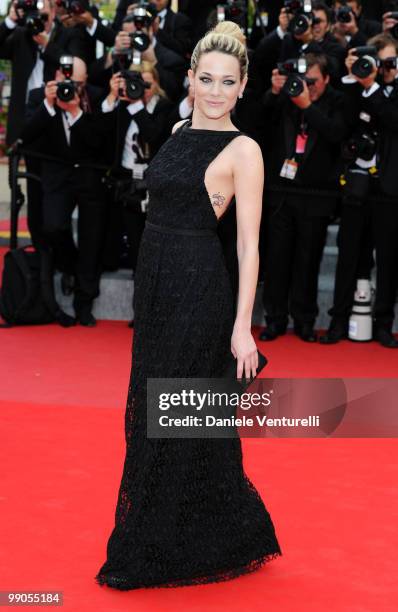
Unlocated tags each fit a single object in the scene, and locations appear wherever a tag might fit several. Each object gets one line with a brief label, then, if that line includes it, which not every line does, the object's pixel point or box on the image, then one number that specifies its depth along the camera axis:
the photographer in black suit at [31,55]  7.50
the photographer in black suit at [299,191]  6.86
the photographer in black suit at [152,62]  7.20
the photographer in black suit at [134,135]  6.98
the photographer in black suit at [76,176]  7.20
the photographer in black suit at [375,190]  6.77
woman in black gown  3.28
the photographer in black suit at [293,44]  7.15
